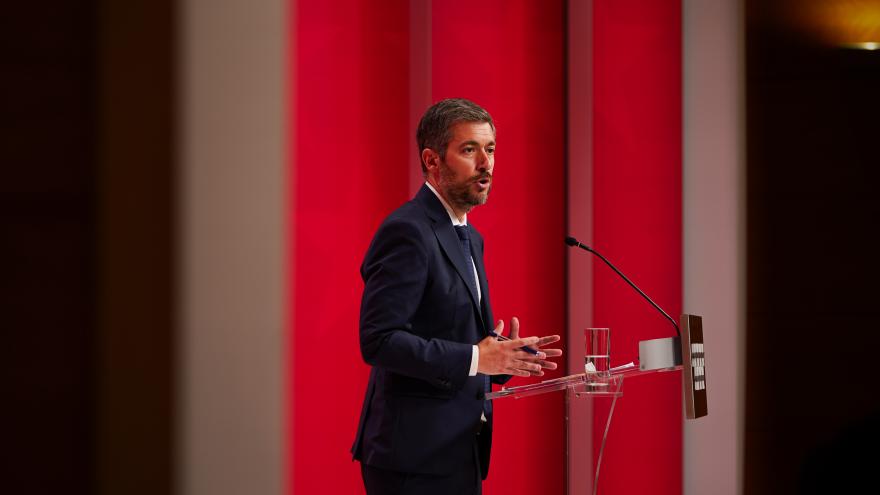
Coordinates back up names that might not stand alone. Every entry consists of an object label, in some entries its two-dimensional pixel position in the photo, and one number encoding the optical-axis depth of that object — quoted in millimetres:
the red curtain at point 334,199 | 10288
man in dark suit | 9336
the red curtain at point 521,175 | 10906
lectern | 9389
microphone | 9391
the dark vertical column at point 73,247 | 3980
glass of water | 9511
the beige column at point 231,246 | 4286
